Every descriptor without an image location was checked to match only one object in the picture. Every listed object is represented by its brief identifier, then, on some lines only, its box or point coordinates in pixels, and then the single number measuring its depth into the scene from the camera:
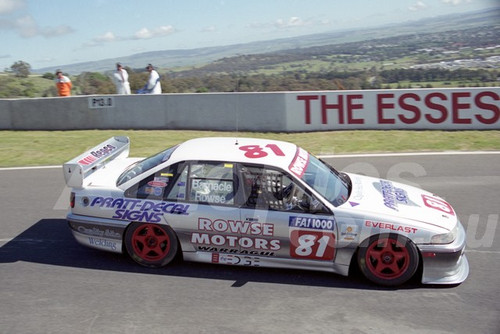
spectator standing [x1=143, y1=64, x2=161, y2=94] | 15.00
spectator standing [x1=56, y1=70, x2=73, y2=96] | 15.10
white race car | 5.53
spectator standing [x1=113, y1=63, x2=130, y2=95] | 15.27
